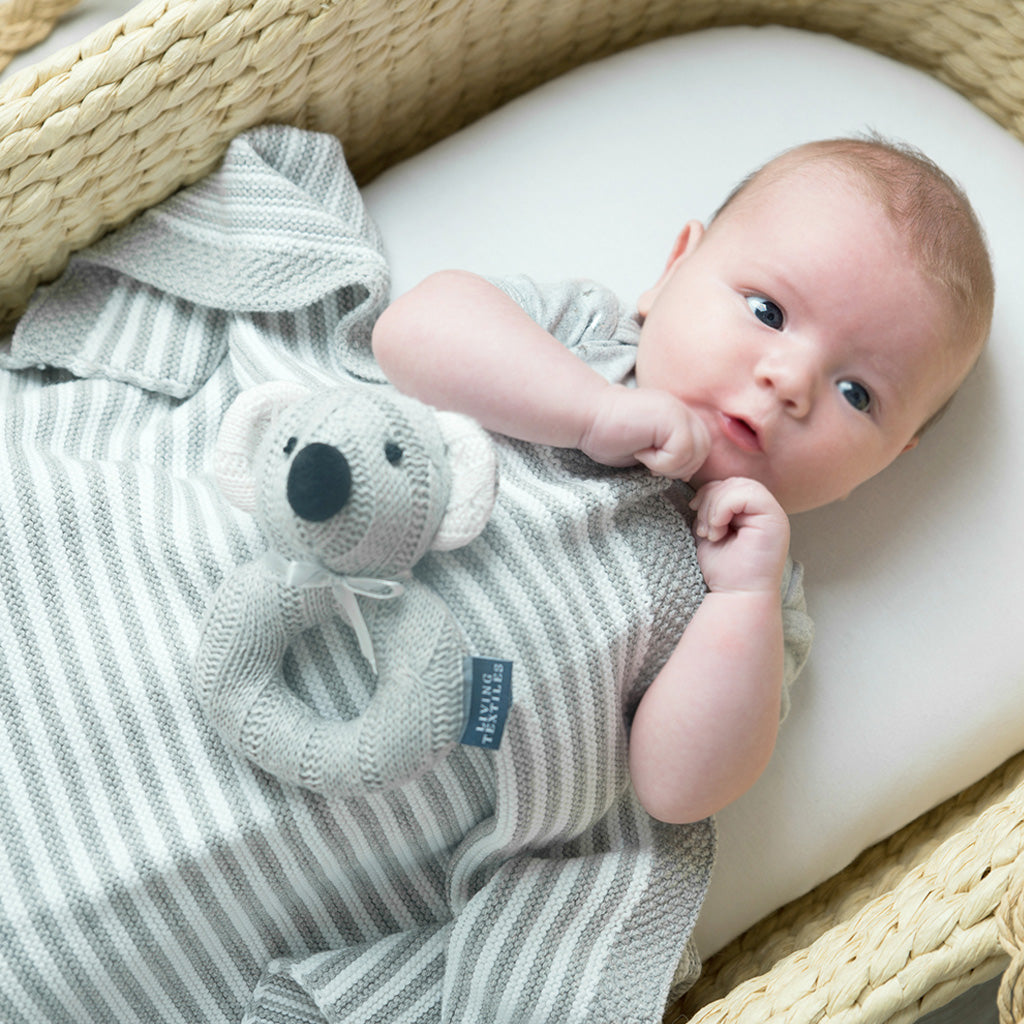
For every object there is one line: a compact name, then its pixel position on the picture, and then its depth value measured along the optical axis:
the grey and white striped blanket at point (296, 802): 0.88
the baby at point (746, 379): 0.92
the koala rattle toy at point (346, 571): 0.72
